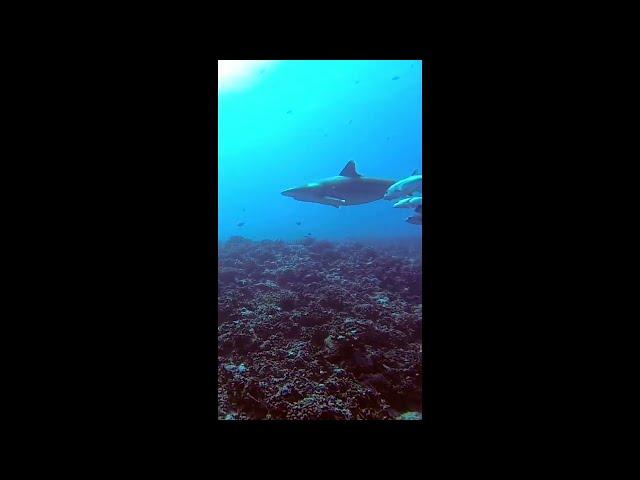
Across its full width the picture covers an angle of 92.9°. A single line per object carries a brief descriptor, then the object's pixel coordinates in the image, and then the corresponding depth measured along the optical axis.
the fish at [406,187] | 5.92
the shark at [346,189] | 7.23
